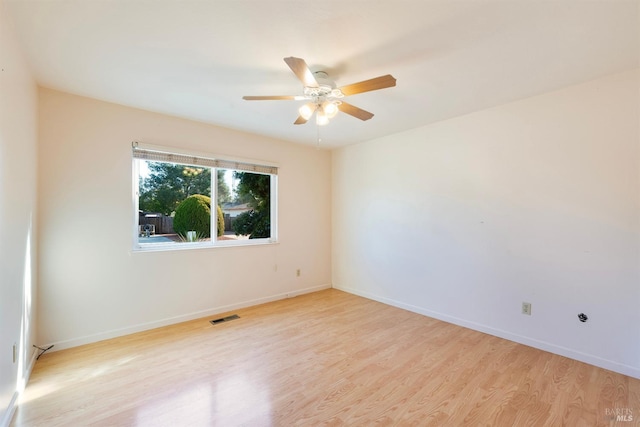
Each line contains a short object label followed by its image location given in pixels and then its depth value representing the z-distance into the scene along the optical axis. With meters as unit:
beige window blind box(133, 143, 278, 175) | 3.05
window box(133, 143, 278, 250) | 3.15
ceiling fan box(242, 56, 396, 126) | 1.78
